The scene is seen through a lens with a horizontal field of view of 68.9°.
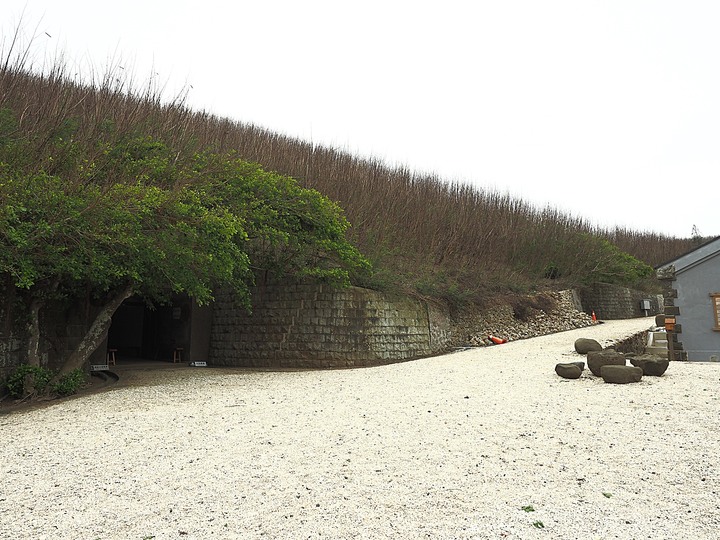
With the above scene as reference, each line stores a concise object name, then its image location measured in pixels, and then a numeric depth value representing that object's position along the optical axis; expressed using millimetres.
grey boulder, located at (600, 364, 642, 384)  8164
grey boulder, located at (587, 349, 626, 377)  8758
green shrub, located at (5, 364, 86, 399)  9484
